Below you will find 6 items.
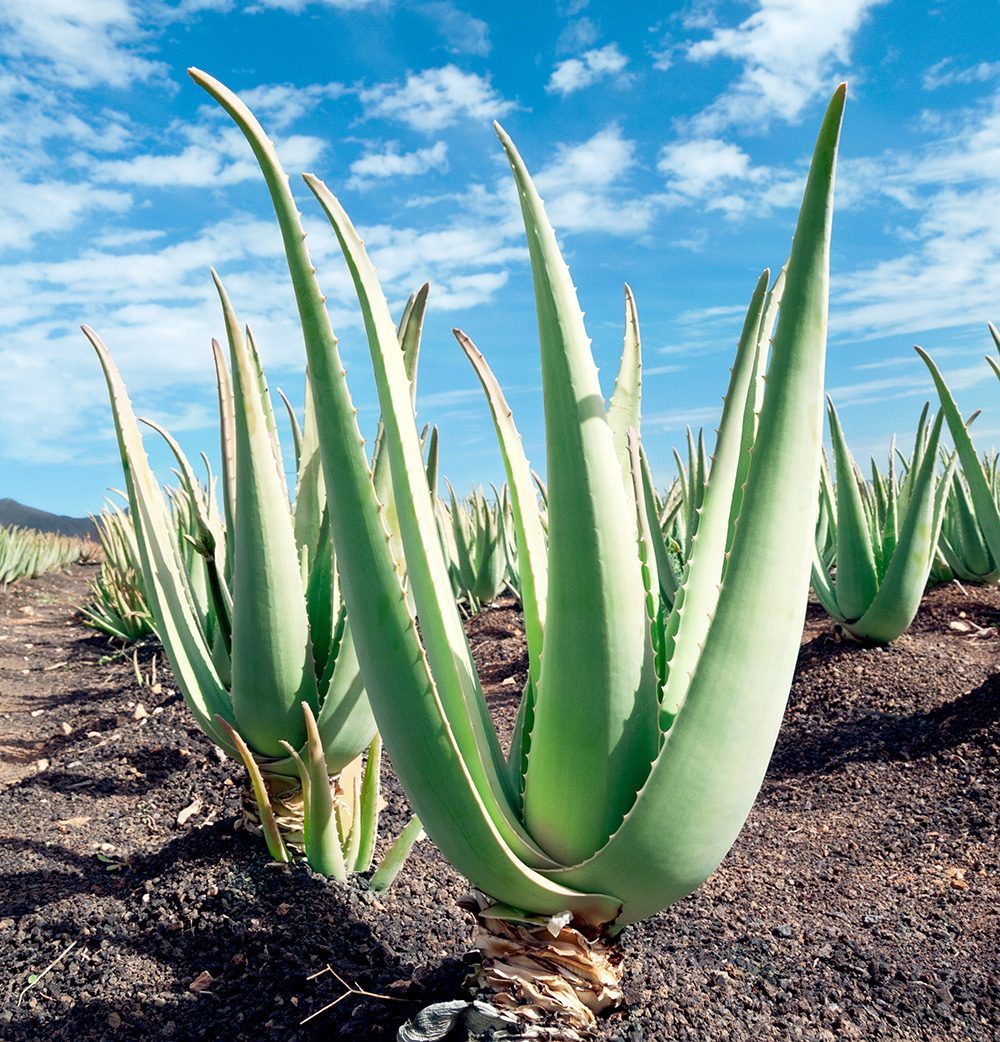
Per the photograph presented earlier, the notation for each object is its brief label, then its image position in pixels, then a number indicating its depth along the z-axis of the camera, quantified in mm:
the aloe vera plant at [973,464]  2633
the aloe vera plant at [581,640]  887
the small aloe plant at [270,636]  1543
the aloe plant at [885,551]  3635
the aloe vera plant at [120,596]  6083
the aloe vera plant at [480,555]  6617
